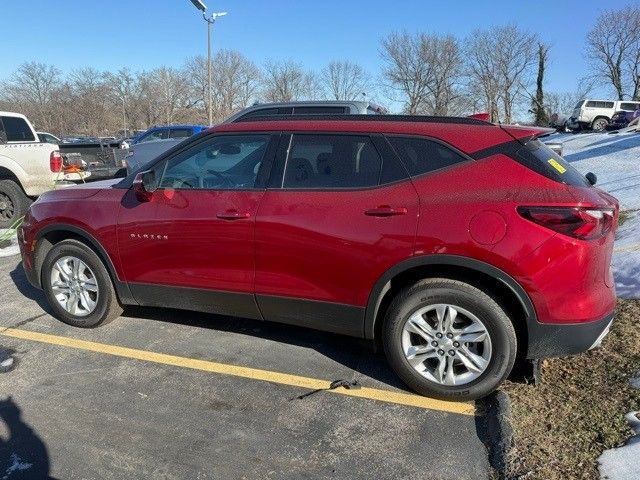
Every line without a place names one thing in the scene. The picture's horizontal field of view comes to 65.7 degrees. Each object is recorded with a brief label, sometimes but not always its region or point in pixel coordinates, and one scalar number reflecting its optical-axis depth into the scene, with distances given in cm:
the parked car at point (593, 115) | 3378
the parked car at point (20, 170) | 827
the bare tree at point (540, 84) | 5217
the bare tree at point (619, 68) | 5922
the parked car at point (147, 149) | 1273
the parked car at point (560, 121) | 3554
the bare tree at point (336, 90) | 6769
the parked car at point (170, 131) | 1770
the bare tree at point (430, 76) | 5806
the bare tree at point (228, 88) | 7106
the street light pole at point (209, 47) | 2538
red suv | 278
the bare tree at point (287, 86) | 6481
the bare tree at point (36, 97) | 6306
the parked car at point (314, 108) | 757
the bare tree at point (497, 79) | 5775
